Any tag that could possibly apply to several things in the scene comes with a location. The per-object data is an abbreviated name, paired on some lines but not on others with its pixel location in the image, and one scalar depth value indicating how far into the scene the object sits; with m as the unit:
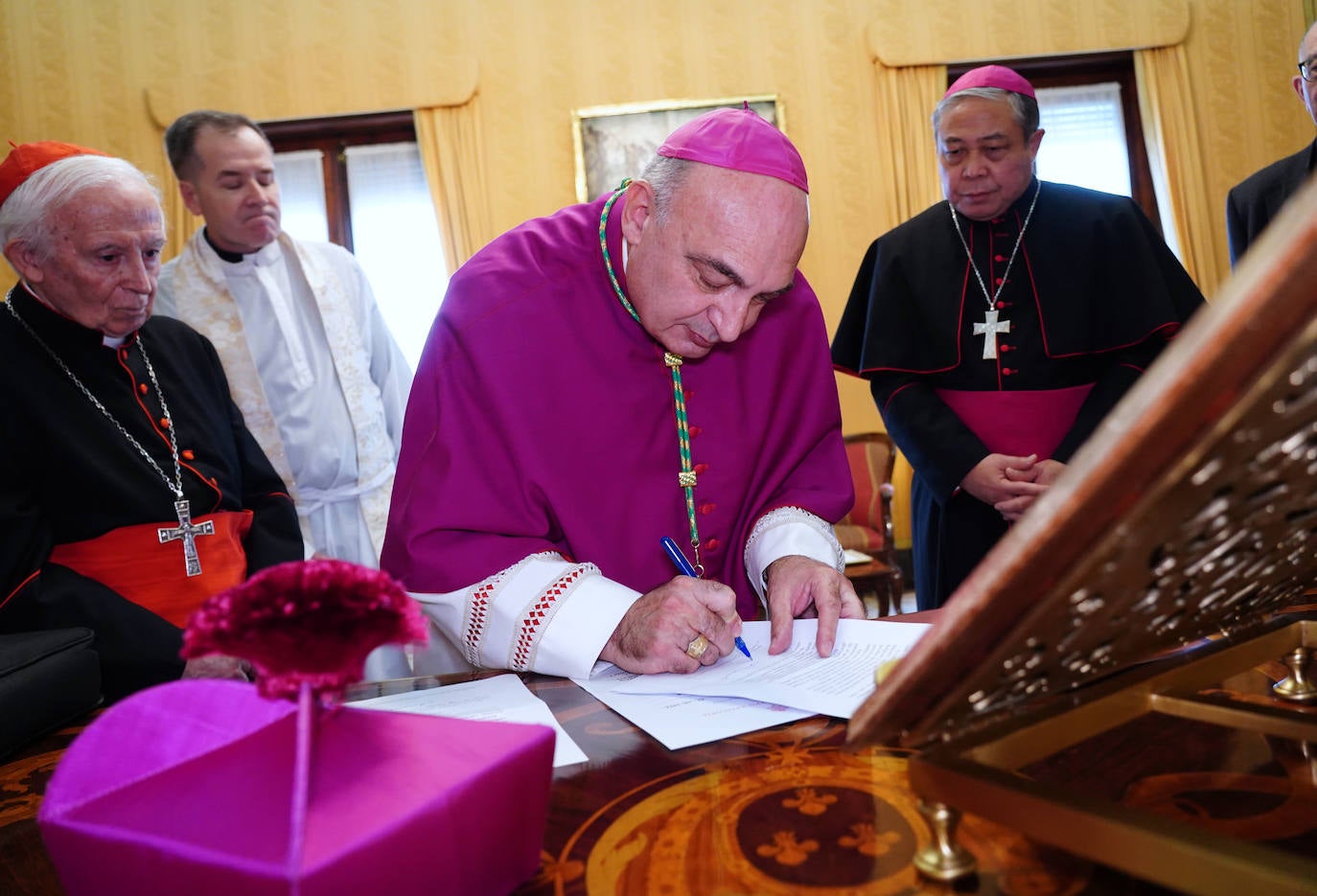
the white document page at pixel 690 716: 1.15
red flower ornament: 0.68
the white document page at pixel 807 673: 1.27
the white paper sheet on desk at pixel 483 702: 1.28
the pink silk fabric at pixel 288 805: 0.62
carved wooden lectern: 0.46
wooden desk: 0.75
